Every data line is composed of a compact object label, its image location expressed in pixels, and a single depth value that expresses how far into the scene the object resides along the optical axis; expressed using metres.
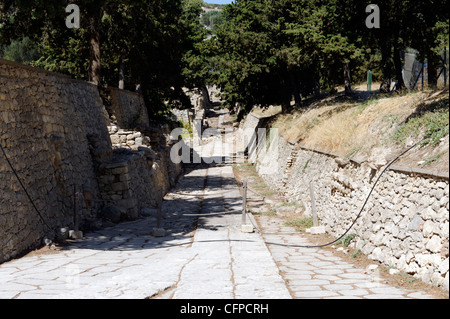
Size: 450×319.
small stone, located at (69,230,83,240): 9.35
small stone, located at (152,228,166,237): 10.52
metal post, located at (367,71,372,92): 27.42
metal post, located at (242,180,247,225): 10.57
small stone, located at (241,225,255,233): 10.41
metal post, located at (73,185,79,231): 9.62
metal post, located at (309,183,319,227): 10.88
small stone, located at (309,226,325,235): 10.67
